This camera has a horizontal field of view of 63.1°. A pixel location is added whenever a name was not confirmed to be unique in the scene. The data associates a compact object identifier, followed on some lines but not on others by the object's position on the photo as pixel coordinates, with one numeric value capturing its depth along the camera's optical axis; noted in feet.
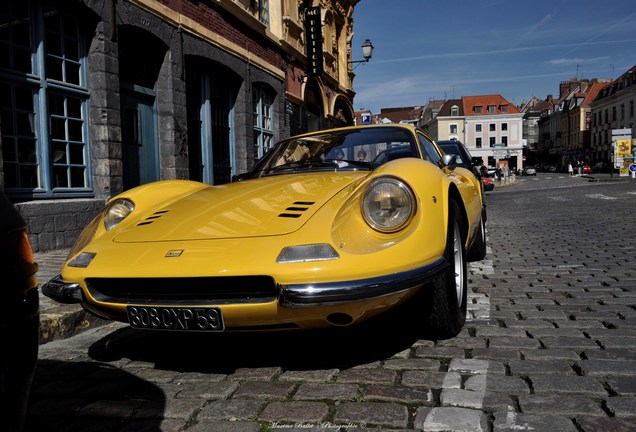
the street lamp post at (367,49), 70.49
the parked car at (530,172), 220.64
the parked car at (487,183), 71.26
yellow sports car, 7.62
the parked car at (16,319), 3.89
